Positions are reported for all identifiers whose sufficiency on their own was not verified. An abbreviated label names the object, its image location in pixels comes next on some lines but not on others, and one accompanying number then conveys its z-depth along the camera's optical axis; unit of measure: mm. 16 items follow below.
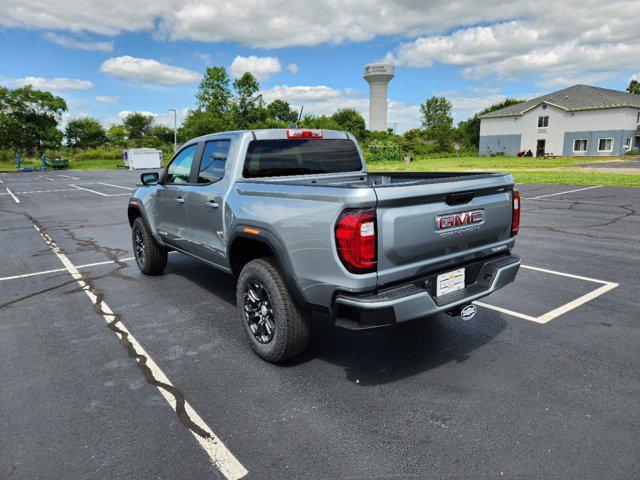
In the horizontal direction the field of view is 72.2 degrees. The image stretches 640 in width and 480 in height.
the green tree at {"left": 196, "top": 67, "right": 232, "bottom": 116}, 75750
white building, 51312
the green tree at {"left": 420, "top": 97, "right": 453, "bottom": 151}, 102938
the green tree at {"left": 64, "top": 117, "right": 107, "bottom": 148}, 81938
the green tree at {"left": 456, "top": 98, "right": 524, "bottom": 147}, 74875
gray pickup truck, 2820
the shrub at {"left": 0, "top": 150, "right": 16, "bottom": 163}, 58219
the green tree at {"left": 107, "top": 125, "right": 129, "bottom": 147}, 97875
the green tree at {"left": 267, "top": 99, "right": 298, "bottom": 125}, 103875
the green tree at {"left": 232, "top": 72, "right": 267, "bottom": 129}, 76062
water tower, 98531
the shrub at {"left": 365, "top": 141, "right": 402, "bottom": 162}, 47675
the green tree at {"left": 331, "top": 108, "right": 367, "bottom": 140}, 85875
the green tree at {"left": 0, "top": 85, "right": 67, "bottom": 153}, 67312
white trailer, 48562
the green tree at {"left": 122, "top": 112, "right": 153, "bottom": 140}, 106188
